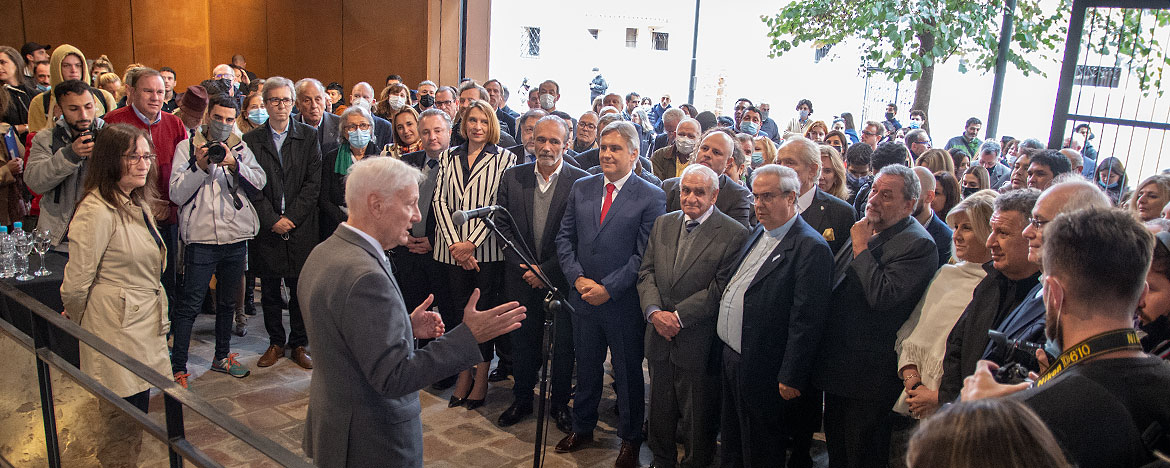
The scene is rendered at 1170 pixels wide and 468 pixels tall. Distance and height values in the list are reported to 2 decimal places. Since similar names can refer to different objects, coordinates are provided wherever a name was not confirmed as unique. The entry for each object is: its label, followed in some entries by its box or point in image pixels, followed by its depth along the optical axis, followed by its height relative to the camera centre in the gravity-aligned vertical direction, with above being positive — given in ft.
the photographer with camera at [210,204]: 14.39 -2.47
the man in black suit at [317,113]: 17.89 -0.75
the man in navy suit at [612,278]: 12.74 -2.99
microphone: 8.79 -1.48
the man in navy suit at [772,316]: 10.68 -2.94
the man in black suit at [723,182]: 13.60 -1.42
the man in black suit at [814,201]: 12.97 -1.54
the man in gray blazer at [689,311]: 11.68 -3.17
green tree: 26.22 +3.05
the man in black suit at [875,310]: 10.20 -2.69
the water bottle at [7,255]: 12.43 -3.12
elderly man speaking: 6.84 -2.31
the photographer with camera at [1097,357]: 4.98 -1.59
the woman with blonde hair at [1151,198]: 11.08 -0.97
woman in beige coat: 10.49 -2.73
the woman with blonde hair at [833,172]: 14.58 -1.15
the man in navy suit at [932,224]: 11.45 -1.60
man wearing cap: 27.43 +0.38
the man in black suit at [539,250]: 13.97 -2.87
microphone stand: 9.76 -3.03
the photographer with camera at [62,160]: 13.39 -1.65
